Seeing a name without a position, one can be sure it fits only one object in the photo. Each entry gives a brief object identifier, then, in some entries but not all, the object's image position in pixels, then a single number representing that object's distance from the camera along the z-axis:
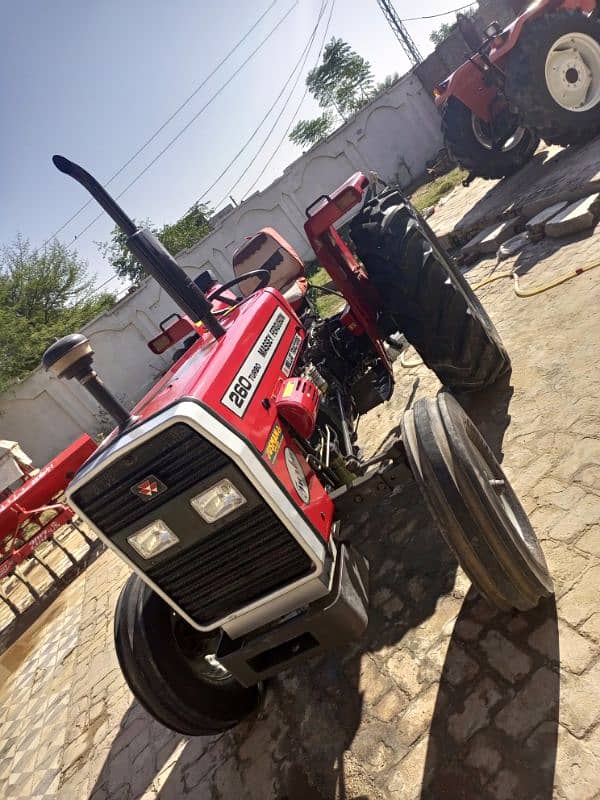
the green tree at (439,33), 53.60
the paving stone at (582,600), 1.74
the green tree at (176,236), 29.58
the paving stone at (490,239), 5.12
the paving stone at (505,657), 1.74
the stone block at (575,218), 3.92
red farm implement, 5.38
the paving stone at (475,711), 1.69
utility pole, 23.77
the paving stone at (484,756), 1.55
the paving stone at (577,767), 1.36
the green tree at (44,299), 18.19
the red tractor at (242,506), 1.67
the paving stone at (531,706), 1.57
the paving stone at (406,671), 1.98
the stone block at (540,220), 4.38
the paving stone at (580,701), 1.48
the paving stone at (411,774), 1.67
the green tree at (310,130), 41.53
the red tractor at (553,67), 4.86
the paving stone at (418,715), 1.82
